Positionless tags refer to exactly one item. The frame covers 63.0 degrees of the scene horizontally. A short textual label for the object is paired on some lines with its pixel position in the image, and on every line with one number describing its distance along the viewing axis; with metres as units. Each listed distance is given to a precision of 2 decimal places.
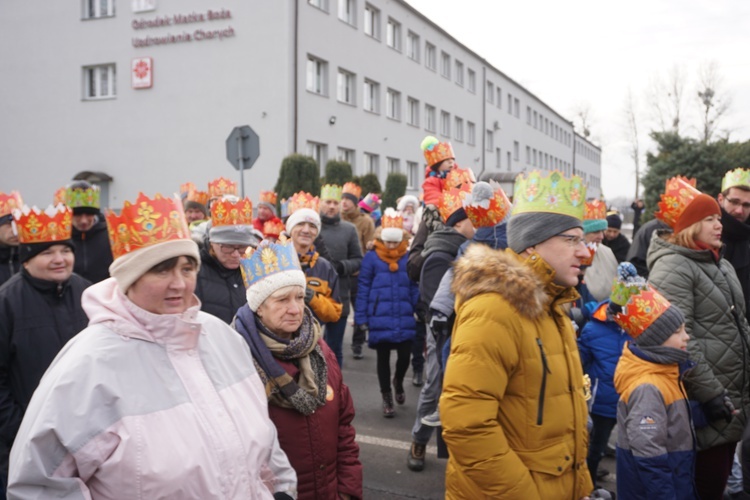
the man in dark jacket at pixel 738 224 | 5.29
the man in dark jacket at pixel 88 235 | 5.64
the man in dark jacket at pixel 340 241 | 7.77
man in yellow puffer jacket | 2.38
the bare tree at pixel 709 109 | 39.41
